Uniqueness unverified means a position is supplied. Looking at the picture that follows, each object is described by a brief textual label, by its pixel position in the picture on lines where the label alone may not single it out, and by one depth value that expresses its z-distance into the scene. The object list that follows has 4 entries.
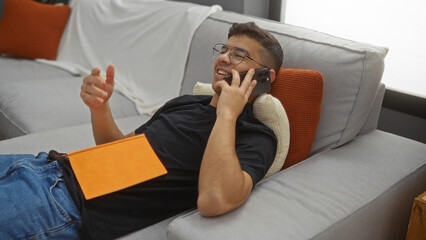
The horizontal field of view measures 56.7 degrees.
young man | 1.01
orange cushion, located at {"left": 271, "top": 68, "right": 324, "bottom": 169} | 1.30
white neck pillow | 1.24
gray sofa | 0.99
